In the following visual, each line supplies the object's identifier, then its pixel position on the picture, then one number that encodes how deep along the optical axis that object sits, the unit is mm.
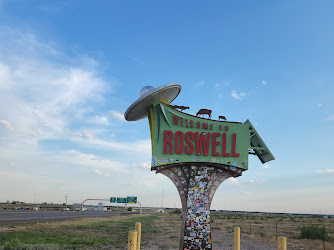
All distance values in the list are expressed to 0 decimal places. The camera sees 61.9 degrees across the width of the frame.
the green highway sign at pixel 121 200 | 93044
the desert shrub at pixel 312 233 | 27812
